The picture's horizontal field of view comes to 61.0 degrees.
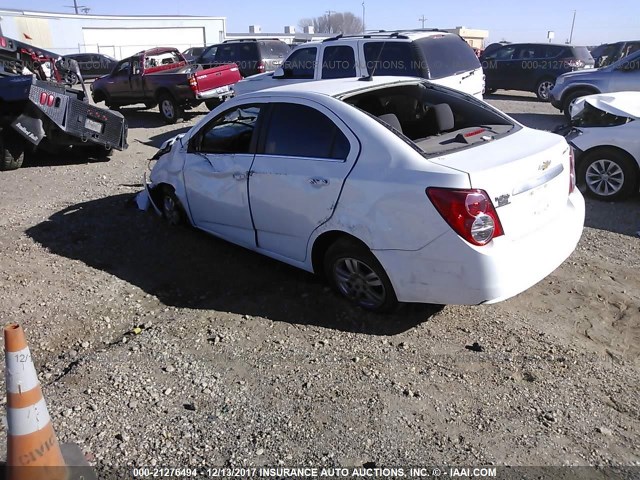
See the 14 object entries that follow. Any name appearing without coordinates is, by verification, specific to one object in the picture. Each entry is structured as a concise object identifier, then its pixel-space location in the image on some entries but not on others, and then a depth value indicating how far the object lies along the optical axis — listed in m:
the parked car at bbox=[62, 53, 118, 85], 29.36
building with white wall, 37.84
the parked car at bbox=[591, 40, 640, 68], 17.97
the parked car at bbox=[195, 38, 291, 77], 15.88
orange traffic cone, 2.37
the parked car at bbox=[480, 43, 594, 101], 16.52
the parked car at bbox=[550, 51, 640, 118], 12.22
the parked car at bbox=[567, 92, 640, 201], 6.55
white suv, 8.62
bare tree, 107.56
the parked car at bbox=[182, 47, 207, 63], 28.81
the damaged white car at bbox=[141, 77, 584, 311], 3.32
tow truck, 8.35
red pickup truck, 12.82
